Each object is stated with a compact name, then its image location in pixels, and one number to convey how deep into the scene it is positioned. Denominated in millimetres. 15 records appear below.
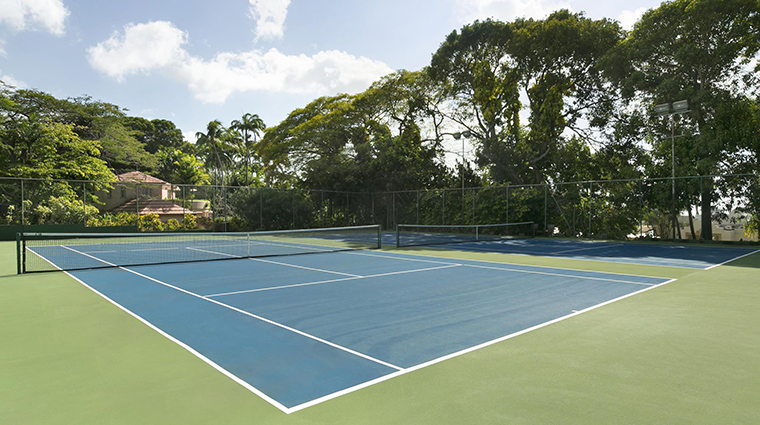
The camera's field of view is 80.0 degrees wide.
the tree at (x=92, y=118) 30812
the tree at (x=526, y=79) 25719
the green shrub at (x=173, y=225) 26141
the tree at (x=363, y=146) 32250
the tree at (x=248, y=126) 54938
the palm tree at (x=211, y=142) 53188
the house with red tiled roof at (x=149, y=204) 26234
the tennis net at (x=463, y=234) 21569
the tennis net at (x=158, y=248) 12438
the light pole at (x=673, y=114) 18719
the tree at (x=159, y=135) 63281
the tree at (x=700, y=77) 19125
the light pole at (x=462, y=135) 28302
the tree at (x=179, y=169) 49750
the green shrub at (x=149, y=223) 25425
